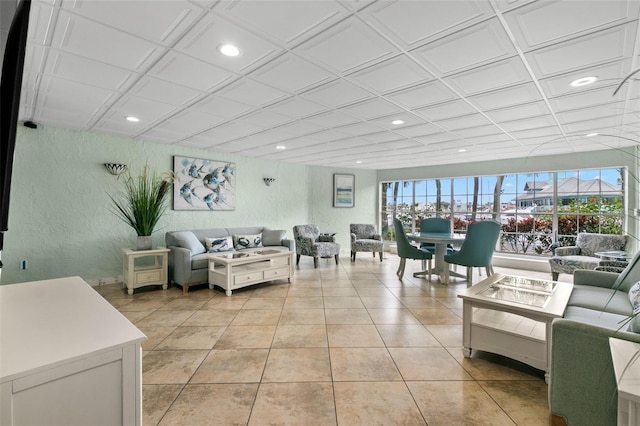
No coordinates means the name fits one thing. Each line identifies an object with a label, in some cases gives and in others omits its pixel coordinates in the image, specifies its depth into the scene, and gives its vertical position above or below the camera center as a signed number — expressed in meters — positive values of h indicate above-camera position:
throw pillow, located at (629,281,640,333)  1.45 -0.59
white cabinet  0.75 -0.45
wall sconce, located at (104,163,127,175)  4.27 +0.65
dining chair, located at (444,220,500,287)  4.09 -0.47
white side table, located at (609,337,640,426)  0.94 -0.59
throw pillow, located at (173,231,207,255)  4.36 -0.48
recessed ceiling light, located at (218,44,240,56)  1.96 +1.14
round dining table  4.49 -0.68
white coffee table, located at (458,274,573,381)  2.00 -0.90
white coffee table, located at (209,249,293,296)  3.99 -0.87
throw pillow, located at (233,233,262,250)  5.23 -0.56
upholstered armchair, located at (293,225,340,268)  5.91 -0.69
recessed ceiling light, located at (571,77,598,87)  2.35 +1.12
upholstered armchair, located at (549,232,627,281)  4.26 -0.63
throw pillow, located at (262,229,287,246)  5.70 -0.54
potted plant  4.11 +0.13
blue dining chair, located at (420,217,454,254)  5.72 -0.28
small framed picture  7.66 +0.59
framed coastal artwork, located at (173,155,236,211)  5.05 +0.50
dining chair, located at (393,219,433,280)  4.70 -0.64
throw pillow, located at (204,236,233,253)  4.77 -0.58
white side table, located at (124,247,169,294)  3.91 -0.84
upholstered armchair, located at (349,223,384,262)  6.57 -0.66
